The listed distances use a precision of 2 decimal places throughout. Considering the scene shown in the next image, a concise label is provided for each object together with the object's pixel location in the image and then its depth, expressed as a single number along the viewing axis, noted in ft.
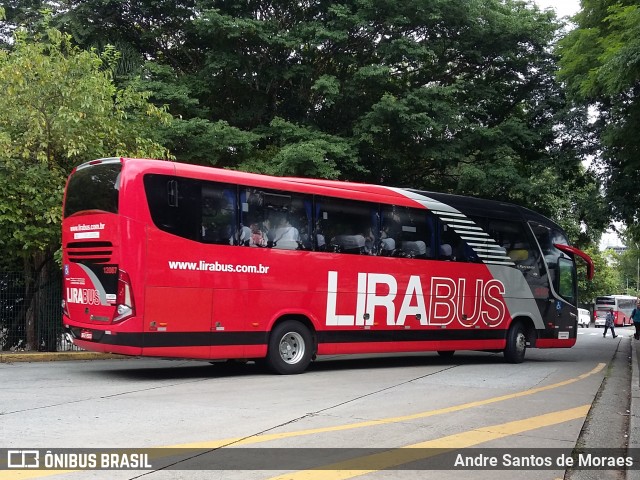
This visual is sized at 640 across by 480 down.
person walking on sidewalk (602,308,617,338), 129.60
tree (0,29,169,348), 46.01
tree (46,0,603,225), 64.54
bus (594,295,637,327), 213.66
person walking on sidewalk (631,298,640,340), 106.39
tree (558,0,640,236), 42.09
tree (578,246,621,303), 242.99
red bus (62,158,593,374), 36.19
